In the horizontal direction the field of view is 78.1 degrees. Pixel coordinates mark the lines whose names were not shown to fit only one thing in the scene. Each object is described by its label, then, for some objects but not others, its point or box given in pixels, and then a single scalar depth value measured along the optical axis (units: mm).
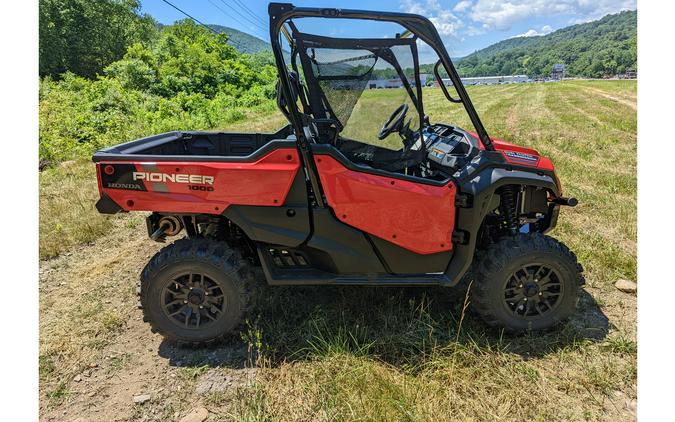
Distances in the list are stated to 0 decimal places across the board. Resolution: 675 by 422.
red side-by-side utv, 2736
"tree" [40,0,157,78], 24922
